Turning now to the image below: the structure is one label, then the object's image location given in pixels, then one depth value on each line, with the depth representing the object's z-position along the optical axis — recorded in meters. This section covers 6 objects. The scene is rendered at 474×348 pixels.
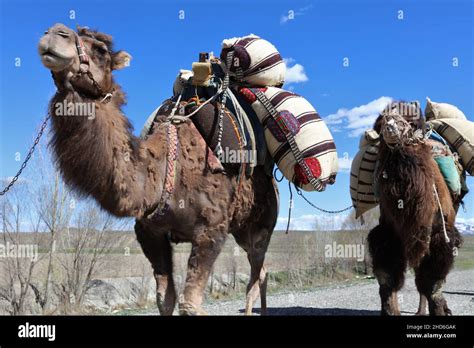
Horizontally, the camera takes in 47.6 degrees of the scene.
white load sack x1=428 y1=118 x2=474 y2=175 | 7.62
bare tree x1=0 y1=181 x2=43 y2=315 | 12.80
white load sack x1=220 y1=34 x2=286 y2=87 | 5.73
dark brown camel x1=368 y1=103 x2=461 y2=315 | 6.22
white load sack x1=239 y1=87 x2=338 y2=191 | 5.57
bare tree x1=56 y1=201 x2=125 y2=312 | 13.82
